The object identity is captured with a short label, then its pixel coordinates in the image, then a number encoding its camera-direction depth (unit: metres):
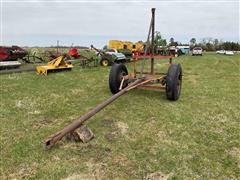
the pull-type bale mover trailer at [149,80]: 5.57
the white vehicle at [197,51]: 34.47
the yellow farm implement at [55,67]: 10.60
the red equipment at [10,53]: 14.97
